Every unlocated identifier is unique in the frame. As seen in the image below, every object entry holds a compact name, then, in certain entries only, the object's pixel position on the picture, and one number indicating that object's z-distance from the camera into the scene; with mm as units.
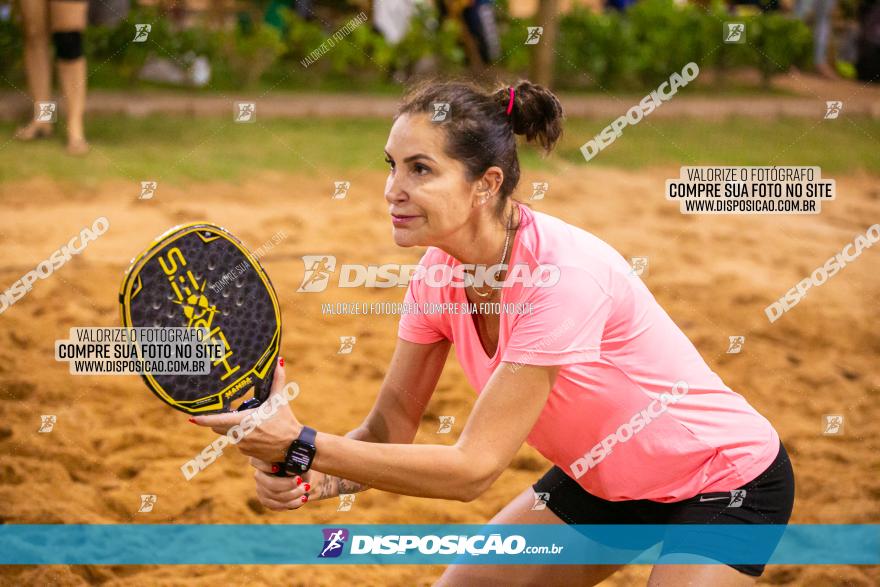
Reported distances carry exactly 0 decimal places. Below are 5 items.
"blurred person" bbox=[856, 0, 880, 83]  11414
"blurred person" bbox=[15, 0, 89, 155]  7250
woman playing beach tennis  2256
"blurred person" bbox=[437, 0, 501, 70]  9844
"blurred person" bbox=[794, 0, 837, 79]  11391
